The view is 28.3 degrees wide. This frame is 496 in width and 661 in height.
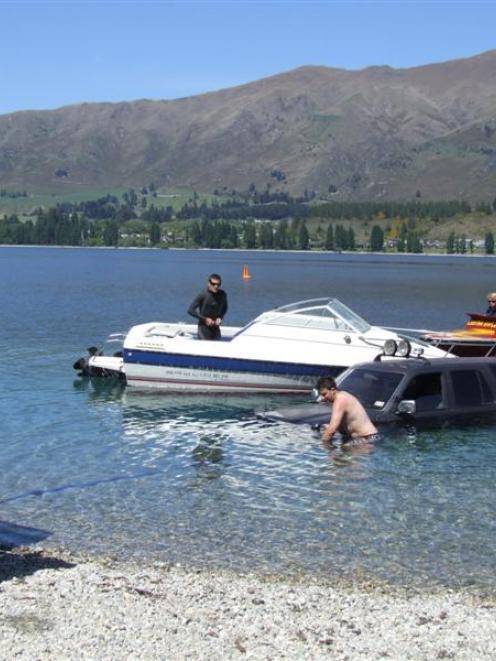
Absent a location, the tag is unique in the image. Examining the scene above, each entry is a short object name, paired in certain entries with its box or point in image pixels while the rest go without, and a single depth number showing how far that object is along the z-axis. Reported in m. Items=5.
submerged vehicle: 21.34
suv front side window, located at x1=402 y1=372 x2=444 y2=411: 21.53
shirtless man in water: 19.73
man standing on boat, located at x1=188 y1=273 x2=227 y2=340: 28.27
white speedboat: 27.64
